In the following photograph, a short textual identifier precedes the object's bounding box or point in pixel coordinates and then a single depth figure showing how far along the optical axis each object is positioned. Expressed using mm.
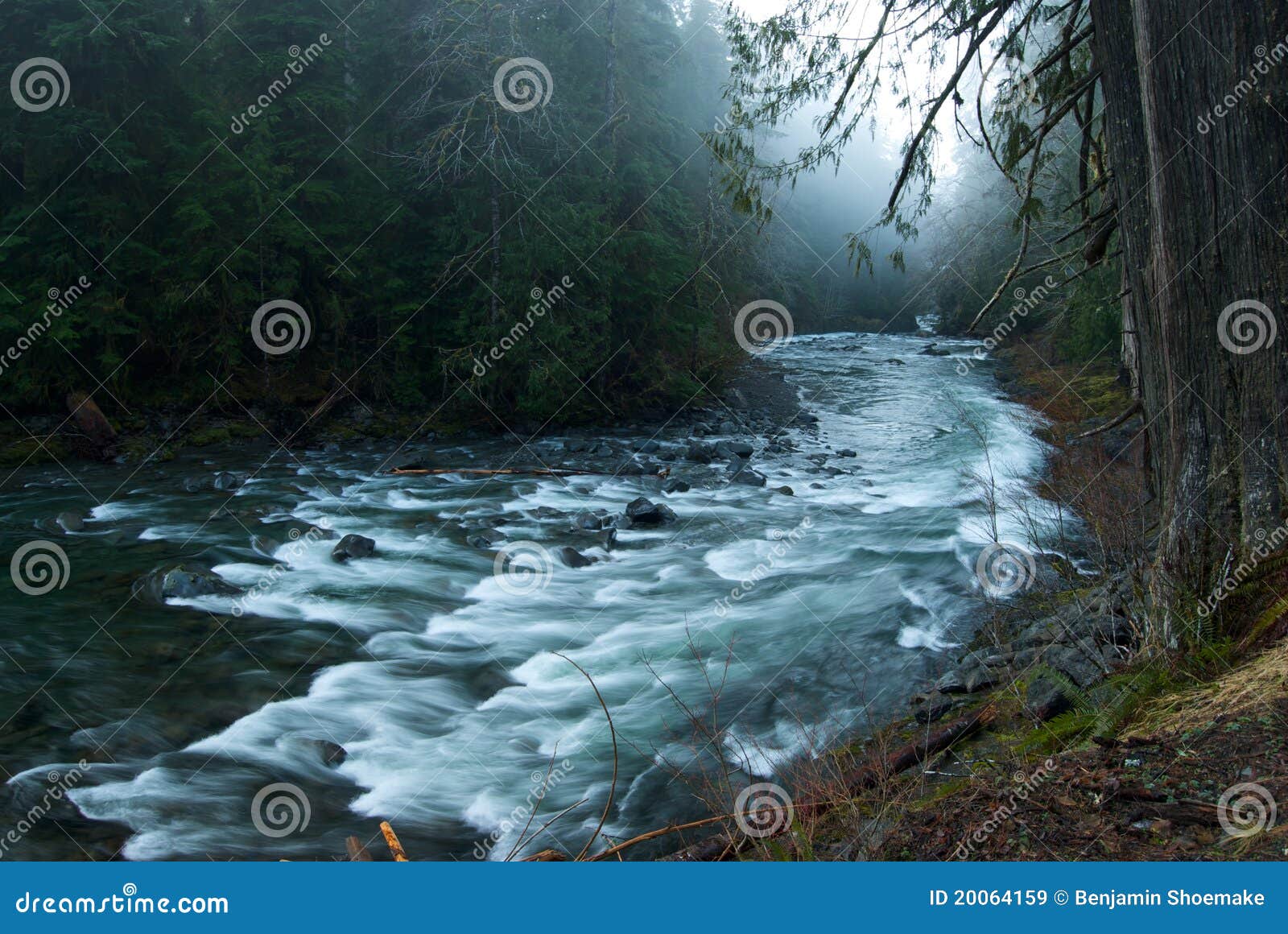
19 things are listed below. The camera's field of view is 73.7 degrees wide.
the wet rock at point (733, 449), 15617
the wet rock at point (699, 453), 15289
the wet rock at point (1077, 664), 4555
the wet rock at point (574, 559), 9766
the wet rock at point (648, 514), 11281
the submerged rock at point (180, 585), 7973
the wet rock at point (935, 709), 5262
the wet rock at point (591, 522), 10961
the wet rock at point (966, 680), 5520
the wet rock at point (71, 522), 10023
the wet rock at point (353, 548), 9586
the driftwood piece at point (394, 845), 3953
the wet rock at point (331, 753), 5598
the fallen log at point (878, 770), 3766
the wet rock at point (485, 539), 10273
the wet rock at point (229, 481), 12211
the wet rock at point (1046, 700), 4363
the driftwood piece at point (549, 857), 3904
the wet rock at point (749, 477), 13526
